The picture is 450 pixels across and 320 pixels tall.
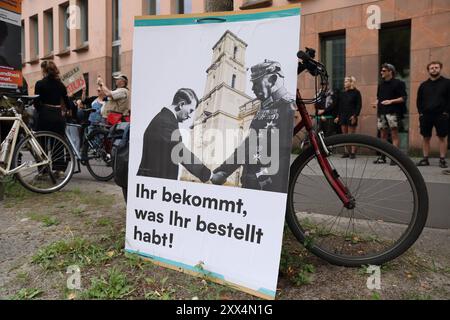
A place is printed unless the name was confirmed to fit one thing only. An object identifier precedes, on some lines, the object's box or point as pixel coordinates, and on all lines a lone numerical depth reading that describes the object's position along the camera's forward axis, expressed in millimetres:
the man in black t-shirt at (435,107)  6977
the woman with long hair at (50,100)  5461
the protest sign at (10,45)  4531
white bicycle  4330
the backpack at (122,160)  2694
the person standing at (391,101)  7633
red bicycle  2262
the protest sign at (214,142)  2104
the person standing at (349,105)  8773
